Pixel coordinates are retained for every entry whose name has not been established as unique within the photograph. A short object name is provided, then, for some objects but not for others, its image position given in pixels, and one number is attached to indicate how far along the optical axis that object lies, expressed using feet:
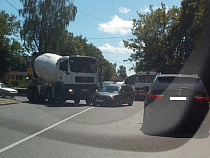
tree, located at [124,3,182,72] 136.77
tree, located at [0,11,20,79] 133.10
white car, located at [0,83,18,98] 107.86
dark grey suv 37.83
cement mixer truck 77.41
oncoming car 75.87
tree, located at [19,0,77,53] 148.15
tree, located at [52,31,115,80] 159.63
